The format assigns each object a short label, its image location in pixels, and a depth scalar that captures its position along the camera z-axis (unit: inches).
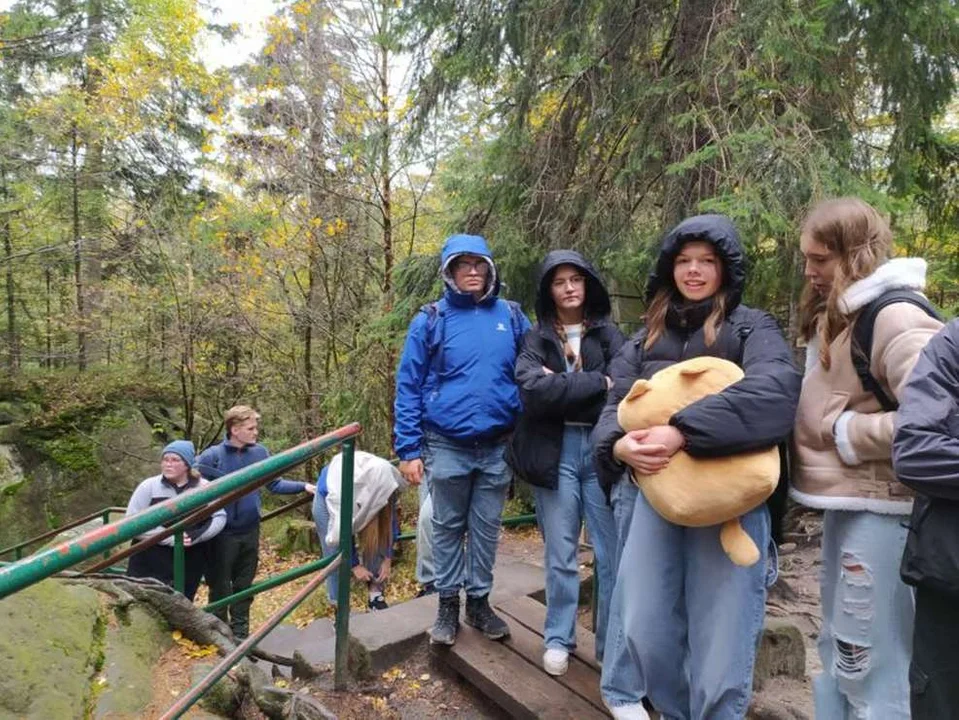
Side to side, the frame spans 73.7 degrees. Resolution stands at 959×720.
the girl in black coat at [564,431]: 99.5
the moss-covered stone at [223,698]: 99.4
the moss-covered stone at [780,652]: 125.5
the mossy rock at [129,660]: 92.3
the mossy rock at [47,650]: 84.7
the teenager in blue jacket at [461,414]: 110.3
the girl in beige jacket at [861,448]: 70.1
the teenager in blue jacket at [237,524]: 192.5
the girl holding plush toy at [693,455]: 73.0
